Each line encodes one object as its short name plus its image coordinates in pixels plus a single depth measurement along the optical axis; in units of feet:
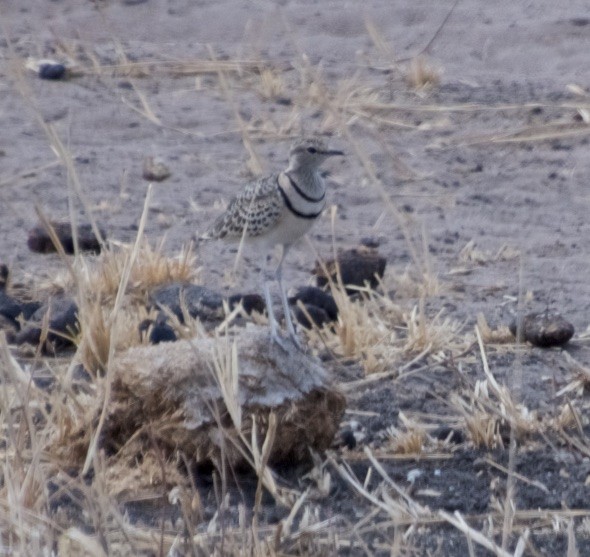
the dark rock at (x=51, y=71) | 61.73
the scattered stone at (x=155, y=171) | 51.60
